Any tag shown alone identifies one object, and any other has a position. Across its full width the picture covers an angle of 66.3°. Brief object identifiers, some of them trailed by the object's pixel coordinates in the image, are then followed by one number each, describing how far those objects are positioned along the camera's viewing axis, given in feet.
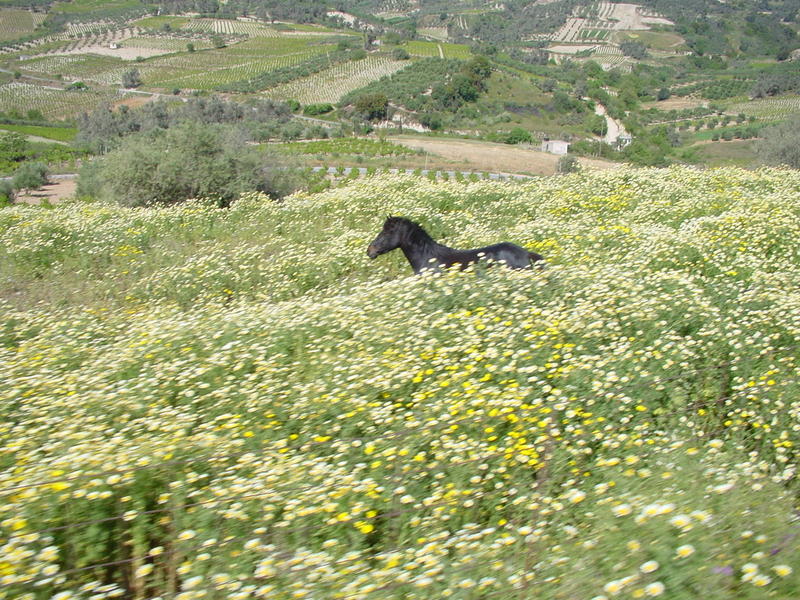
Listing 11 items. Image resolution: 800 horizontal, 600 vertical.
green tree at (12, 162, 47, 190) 150.41
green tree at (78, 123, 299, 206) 79.56
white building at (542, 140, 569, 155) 255.29
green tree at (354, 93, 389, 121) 331.16
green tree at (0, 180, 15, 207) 138.41
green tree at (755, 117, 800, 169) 95.14
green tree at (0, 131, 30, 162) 219.41
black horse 29.76
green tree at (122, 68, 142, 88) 412.98
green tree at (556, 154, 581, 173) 139.77
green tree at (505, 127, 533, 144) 289.12
